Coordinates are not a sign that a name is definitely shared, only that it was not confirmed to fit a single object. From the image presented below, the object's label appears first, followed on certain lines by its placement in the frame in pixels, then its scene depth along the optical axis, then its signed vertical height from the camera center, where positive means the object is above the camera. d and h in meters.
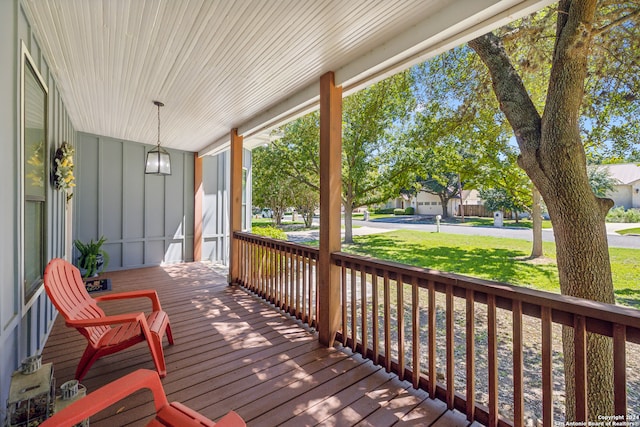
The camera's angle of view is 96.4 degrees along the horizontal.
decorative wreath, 3.11 +0.56
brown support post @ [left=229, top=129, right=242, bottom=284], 4.88 +0.38
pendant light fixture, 4.20 +0.79
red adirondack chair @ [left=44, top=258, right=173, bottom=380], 2.13 -0.83
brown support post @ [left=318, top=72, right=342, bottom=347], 2.87 +0.19
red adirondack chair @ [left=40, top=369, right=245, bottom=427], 1.12 -0.78
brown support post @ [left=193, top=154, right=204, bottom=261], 6.96 +0.13
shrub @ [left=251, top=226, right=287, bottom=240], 6.99 -0.40
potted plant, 4.91 -0.70
